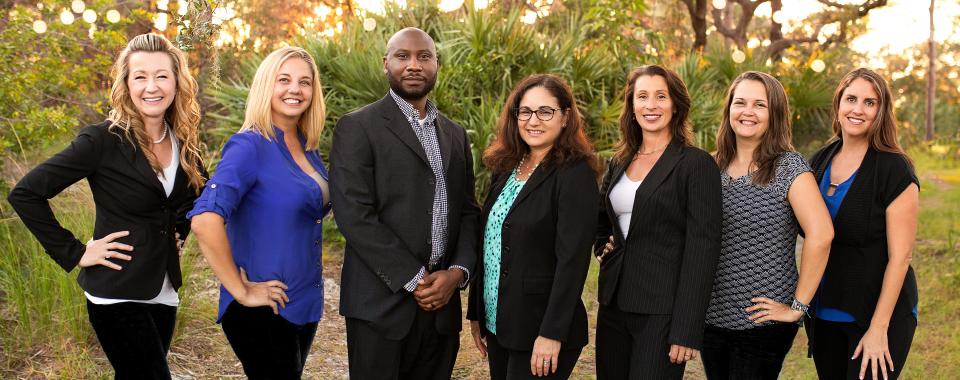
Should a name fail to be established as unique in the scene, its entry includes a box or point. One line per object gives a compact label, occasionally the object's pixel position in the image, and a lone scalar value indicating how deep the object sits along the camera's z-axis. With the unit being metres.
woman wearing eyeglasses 3.40
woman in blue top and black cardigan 3.46
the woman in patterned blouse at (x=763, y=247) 3.44
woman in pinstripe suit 3.34
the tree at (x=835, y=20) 18.80
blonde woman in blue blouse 3.30
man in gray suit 3.44
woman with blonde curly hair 3.30
